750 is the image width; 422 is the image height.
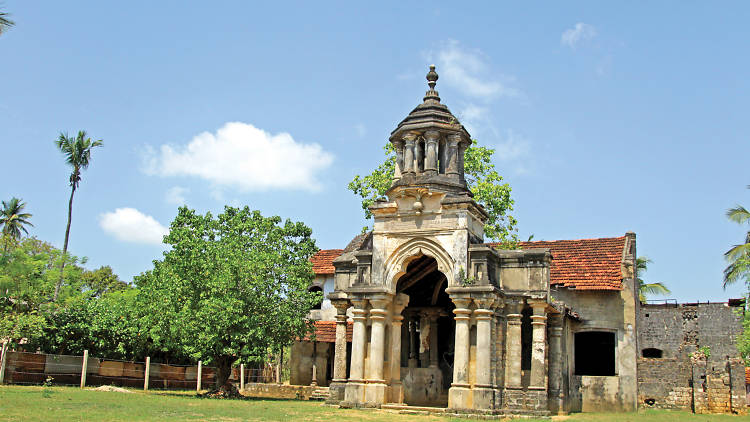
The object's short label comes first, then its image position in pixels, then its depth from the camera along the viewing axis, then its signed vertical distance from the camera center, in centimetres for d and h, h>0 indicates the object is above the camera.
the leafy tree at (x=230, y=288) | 2142 +140
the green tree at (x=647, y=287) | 4914 +439
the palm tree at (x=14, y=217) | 4831 +753
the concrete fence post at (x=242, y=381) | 2900 -203
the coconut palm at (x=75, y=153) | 3925 +985
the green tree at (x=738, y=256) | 3162 +441
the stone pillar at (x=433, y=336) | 2269 +11
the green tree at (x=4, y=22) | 1405 +611
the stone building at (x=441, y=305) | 1792 +101
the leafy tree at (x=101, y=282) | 4888 +325
